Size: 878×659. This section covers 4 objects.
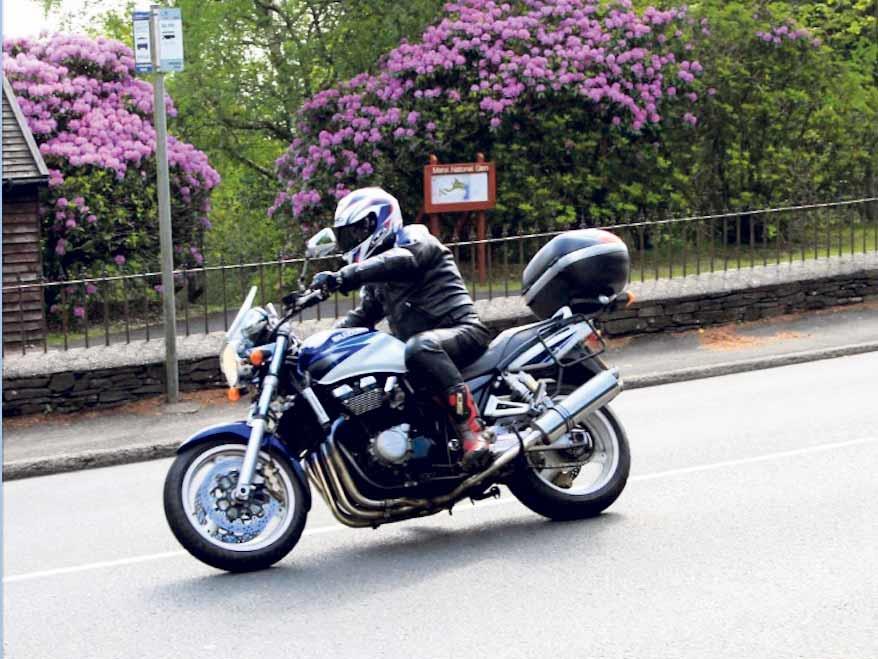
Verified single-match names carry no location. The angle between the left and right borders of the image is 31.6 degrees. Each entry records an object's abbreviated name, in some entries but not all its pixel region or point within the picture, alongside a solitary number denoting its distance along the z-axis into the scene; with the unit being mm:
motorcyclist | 6961
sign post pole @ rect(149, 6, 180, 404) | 12188
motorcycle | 6777
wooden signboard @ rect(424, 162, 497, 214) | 18266
